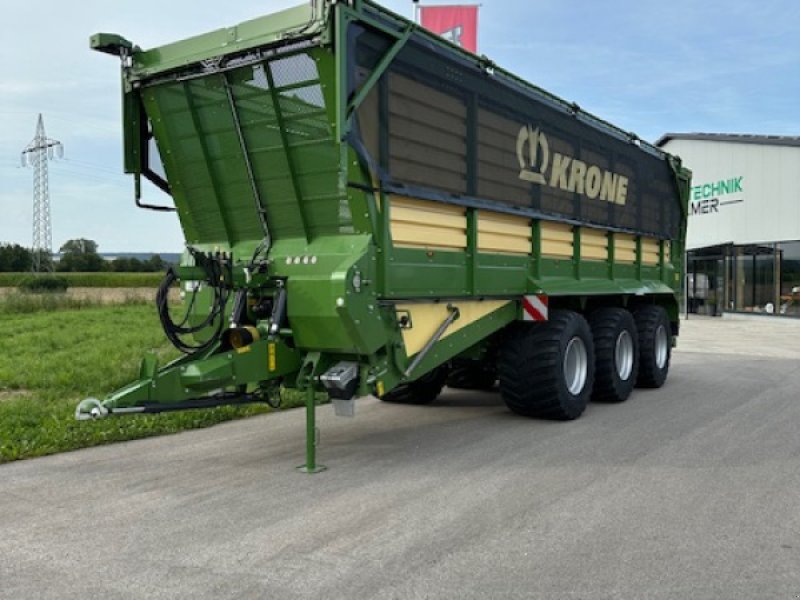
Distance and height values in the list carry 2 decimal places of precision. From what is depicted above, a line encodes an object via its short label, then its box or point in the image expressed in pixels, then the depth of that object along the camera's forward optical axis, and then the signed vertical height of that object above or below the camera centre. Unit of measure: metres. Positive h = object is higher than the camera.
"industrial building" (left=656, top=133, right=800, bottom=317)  22.80 +2.23
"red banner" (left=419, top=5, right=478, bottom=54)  17.59 +6.48
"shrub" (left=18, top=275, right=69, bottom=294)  29.98 +0.32
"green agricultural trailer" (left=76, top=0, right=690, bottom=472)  5.26 +0.69
